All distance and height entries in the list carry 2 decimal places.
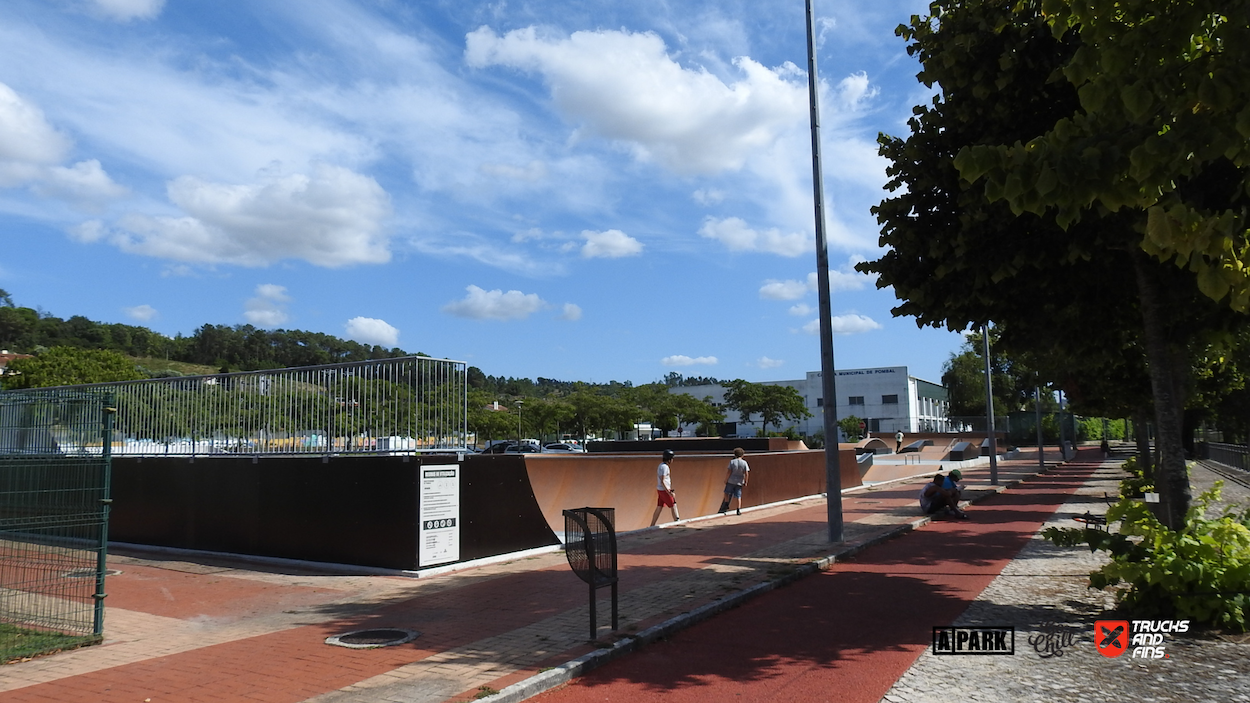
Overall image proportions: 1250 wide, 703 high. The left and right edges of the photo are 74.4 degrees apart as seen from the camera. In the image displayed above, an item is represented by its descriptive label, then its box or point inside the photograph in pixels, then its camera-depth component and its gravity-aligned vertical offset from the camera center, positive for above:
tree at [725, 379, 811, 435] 84.81 +2.36
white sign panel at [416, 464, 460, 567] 11.41 -1.21
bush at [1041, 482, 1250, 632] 7.34 -1.38
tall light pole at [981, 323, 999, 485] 27.78 -0.07
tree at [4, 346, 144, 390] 42.19 +3.61
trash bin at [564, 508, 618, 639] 7.39 -1.09
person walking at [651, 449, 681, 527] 17.05 -1.28
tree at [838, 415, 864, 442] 83.38 -0.54
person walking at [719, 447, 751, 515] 19.09 -1.21
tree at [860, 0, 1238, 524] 9.03 +2.03
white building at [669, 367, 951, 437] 92.06 +2.33
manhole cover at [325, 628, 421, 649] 7.41 -1.91
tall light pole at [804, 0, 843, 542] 14.16 +1.07
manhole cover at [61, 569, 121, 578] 8.08 -1.35
